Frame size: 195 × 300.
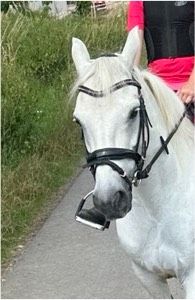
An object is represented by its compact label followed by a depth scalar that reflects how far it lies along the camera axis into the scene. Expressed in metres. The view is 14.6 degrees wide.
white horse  3.70
